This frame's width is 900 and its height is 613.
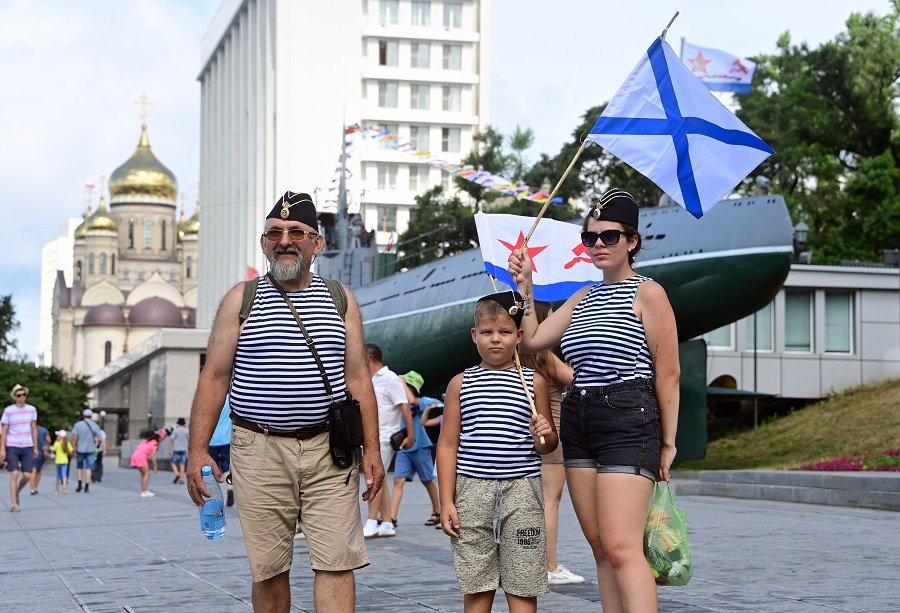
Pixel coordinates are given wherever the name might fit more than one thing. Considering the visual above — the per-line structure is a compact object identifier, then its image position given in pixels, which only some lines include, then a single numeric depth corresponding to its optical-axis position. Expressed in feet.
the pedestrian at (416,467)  41.27
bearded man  17.78
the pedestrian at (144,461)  75.13
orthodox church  463.01
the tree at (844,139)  150.82
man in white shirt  38.06
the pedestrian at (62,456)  89.76
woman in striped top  16.85
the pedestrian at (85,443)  86.43
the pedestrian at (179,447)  103.50
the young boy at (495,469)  17.93
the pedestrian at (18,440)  61.03
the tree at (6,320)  239.91
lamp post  104.68
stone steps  50.65
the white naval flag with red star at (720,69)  117.39
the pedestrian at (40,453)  72.24
